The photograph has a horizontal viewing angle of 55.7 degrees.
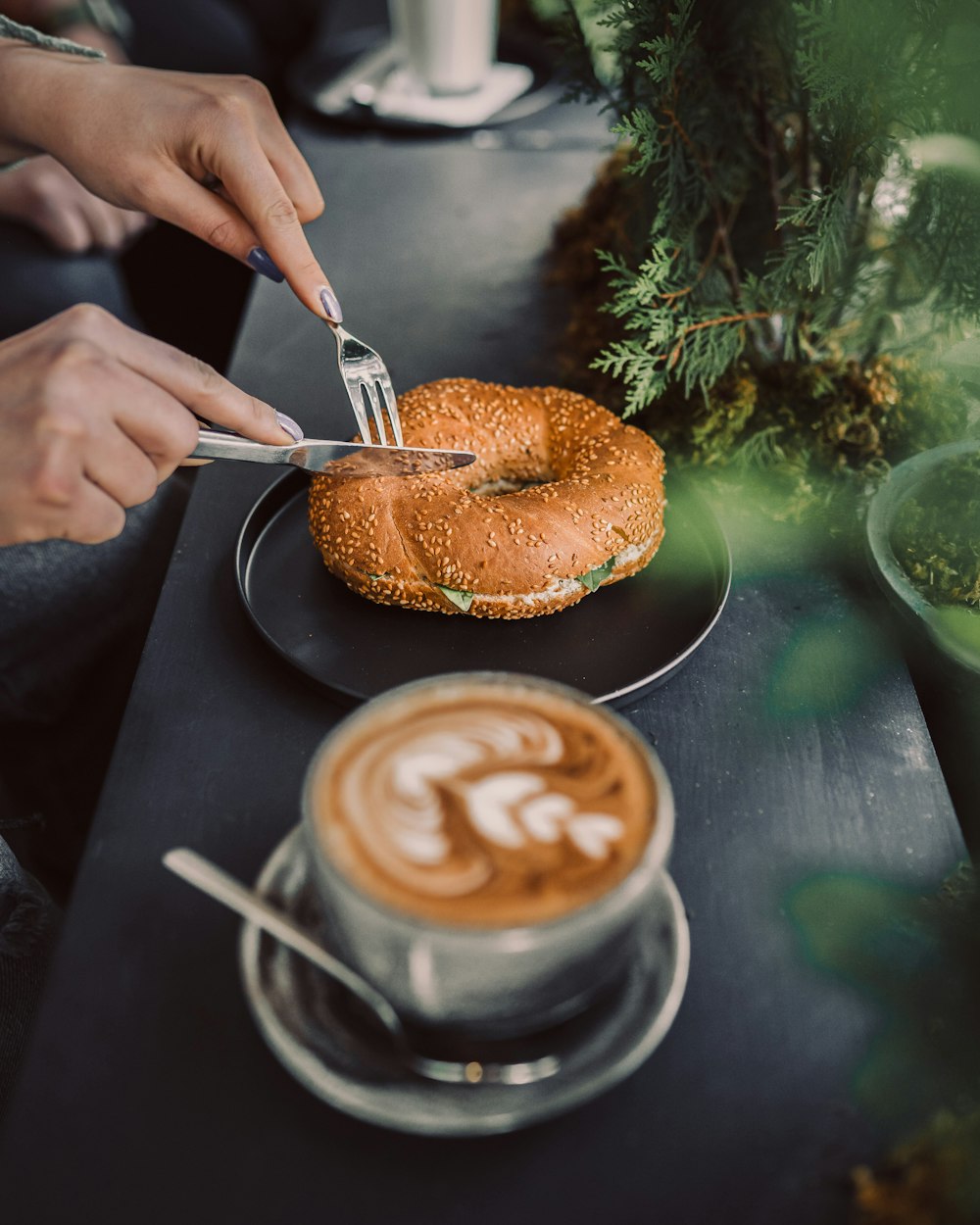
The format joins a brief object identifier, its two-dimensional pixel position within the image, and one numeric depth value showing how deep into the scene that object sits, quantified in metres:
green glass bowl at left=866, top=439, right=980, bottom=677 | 1.07
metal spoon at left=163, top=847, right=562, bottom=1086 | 0.71
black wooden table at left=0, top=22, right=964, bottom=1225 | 0.72
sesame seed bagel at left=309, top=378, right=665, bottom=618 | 1.15
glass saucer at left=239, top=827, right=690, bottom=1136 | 0.68
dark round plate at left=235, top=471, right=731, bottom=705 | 1.11
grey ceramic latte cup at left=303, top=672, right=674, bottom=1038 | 0.65
